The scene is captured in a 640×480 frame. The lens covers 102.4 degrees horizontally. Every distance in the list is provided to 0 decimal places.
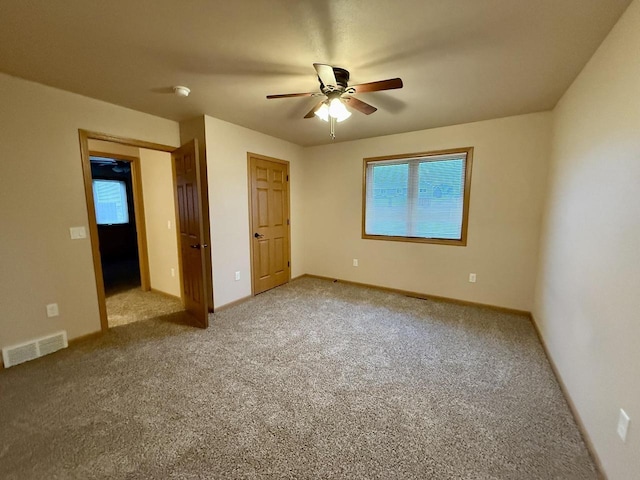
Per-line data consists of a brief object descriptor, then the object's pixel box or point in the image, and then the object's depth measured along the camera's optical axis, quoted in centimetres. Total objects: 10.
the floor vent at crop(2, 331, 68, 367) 222
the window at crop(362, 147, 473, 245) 351
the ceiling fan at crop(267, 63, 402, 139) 176
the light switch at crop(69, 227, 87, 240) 256
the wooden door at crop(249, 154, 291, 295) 386
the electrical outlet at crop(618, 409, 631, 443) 118
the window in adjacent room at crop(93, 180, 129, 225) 647
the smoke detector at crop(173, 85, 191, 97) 231
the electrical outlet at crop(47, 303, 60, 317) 244
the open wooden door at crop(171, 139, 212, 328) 286
